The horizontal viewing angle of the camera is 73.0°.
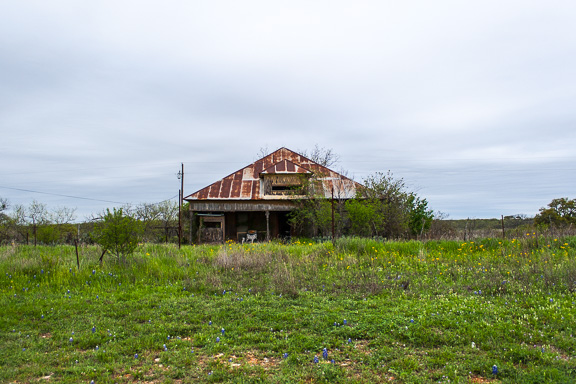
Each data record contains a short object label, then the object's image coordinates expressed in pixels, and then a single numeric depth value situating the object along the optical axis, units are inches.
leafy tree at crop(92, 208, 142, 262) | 484.3
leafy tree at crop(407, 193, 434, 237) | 1070.4
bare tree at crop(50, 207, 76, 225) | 1560.7
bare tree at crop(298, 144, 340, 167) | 1585.9
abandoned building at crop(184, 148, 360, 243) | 1098.7
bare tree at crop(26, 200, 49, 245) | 1494.8
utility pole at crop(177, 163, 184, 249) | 1026.8
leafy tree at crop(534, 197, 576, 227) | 1298.0
